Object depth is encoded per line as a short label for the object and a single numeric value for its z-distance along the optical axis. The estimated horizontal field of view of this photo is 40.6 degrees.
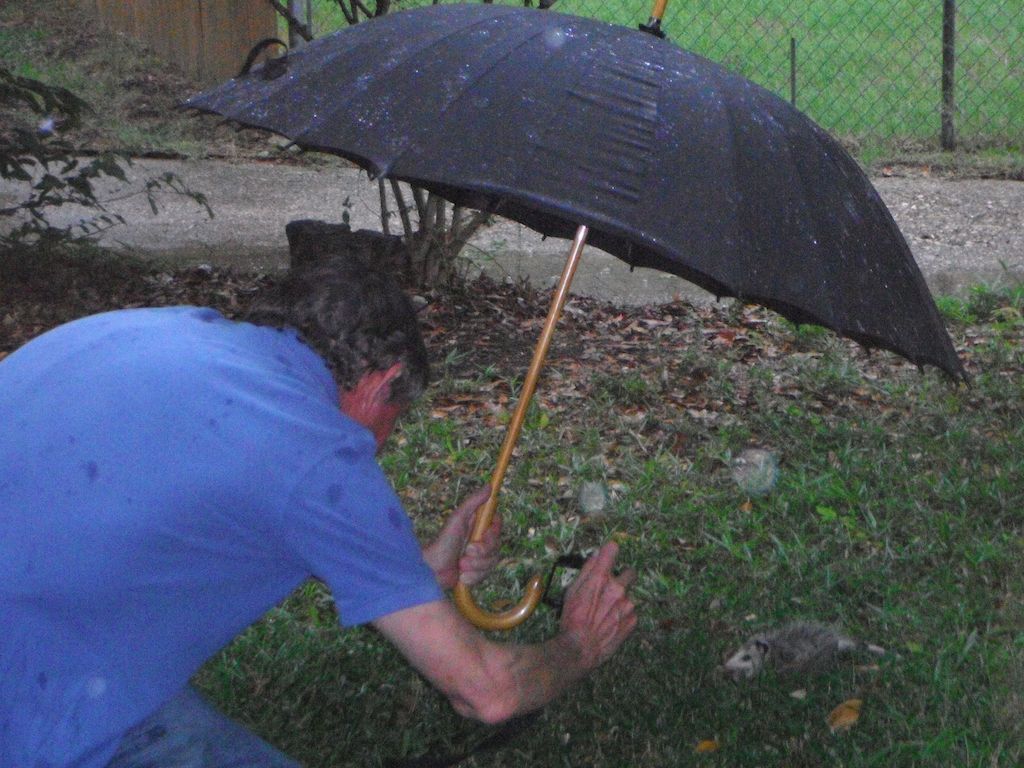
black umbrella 2.31
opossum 3.42
